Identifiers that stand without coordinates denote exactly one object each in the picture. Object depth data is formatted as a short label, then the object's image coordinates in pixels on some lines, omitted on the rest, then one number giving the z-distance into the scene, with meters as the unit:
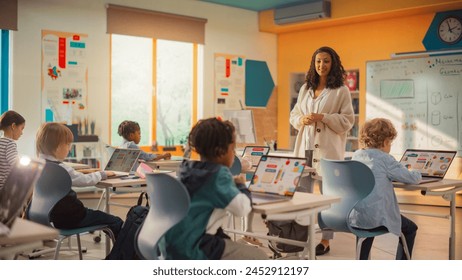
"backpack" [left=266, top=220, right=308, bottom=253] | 4.07
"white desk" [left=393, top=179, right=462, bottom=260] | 3.65
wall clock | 7.68
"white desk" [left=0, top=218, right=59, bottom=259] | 2.07
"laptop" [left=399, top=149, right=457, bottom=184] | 3.97
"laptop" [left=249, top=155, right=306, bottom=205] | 2.96
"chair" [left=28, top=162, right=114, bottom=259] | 3.47
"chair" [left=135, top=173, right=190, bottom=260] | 2.59
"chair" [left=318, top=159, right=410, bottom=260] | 3.47
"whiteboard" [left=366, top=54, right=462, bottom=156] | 7.66
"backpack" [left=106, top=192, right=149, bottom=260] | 3.33
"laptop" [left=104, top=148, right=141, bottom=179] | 4.30
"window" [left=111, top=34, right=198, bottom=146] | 8.20
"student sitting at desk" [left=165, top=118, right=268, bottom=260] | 2.58
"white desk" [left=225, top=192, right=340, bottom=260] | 2.69
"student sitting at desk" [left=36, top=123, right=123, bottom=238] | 3.60
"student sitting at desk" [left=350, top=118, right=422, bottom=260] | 3.55
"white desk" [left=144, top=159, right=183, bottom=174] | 5.33
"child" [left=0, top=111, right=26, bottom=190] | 4.09
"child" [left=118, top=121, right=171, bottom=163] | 5.53
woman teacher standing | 4.56
